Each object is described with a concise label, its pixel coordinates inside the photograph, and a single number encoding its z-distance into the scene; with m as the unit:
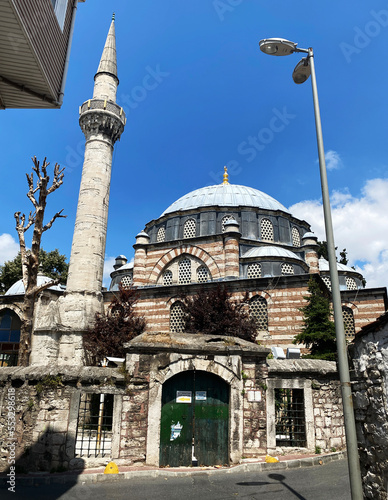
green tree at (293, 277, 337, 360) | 15.23
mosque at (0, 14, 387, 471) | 7.76
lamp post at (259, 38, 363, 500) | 4.14
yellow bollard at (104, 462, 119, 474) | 6.98
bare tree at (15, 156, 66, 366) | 12.07
